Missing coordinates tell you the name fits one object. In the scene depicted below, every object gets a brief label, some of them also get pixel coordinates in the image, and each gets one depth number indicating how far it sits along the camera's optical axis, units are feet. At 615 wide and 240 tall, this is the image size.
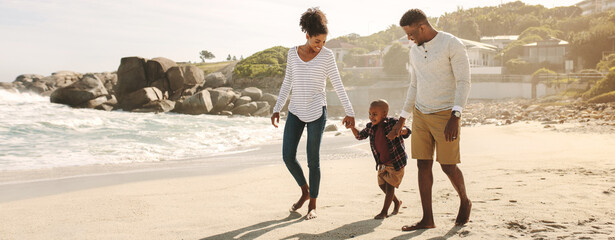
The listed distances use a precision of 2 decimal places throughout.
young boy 14.02
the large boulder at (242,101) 98.63
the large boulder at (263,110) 96.71
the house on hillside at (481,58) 127.24
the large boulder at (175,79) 116.57
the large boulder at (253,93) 105.40
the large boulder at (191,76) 119.53
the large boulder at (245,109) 95.32
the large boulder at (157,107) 99.86
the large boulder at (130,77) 113.09
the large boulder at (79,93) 106.22
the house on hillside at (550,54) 134.21
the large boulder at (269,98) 104.78
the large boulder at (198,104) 94.12
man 11.98
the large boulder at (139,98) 102.73
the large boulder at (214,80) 122.86
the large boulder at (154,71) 116.98
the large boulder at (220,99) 95.45
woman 14.43
